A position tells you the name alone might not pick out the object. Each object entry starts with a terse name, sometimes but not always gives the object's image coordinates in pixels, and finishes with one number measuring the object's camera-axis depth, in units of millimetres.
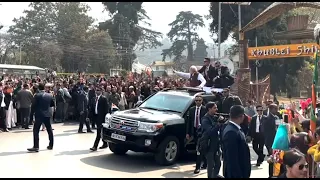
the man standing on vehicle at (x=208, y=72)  12922
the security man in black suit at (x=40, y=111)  11008
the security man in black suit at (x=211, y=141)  7926
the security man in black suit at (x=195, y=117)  9633
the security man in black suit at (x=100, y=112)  11408
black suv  9602
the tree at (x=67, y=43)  49250
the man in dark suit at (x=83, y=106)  14852
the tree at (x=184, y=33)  72688
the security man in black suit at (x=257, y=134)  10094
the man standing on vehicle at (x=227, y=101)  10609
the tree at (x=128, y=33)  50094
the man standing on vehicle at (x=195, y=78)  12924
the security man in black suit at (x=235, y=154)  5410
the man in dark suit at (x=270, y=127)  9234
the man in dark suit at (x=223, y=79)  12672
